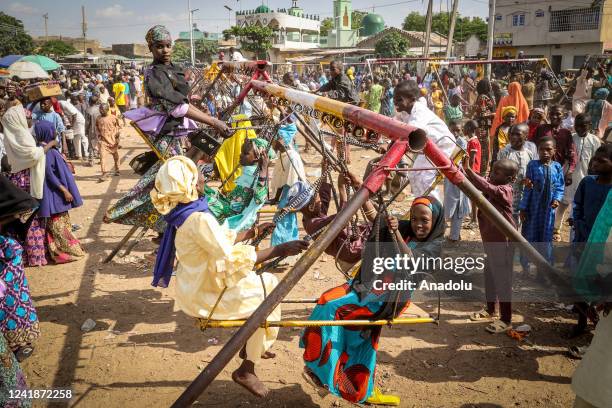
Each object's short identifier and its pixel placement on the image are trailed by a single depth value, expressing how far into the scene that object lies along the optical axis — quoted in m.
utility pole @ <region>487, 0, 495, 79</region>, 15.23
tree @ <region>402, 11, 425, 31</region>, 80.62
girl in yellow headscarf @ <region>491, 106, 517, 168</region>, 7.71
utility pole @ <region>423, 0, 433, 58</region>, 19.09
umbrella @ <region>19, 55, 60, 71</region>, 16.47
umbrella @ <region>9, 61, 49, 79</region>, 14.83
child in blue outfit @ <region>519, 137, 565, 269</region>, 5.14
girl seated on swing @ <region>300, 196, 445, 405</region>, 3.06
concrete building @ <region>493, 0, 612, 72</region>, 32.66
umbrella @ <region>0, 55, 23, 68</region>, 19.15
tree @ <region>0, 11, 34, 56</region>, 33.38
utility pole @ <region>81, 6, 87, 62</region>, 44.81
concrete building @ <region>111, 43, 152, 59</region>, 59.69
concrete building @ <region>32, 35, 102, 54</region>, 62.22
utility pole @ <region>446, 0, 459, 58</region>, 17.55
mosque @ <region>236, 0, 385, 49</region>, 69.81
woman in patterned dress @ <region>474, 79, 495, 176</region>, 8.30
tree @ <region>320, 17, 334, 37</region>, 92.25
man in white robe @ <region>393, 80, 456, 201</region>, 4.86
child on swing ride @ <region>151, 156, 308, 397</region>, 3.04
